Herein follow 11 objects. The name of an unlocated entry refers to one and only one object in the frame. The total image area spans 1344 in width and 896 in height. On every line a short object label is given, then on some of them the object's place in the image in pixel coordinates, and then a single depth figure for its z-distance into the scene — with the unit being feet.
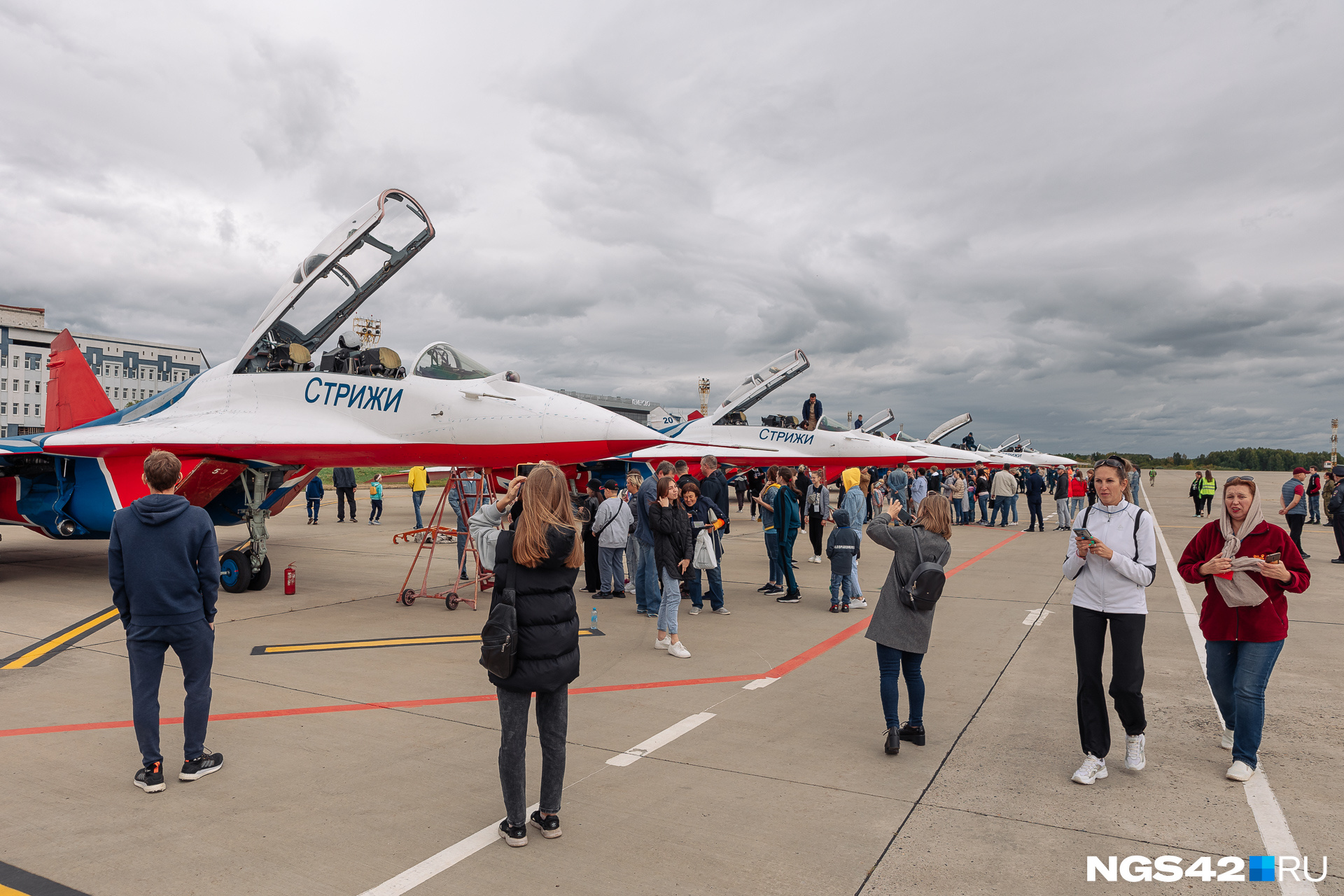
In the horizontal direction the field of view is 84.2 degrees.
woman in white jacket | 13.25
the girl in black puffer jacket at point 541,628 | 10.71
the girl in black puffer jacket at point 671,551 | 22.56
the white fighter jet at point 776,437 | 75.51
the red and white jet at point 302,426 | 27.89
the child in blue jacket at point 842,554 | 29.17
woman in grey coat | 14.75
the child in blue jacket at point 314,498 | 67.82
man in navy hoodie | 12.80
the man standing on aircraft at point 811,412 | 77.25
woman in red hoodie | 13.15
